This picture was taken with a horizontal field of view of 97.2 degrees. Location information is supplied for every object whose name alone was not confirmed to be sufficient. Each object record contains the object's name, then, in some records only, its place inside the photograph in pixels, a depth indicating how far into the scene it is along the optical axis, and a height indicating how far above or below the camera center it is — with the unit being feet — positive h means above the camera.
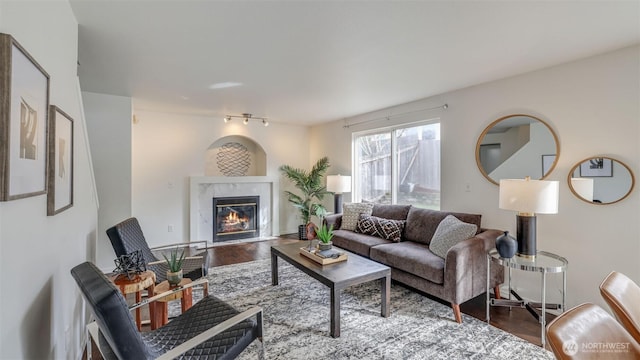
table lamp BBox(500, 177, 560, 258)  7.64 -0.58
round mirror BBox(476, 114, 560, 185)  9.27 +1.15
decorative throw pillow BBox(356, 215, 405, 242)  12.11 -2.07
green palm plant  18.79 -0.55
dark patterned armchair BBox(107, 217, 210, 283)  8.18 -2.11
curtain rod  12.12 +3.39
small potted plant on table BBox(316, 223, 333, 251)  9.42 -1.98
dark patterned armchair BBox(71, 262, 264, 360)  4.02 -2.74
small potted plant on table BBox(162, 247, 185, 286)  6.82 -2.24
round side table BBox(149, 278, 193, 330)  6.83 -3.09
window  13.30 +0.81
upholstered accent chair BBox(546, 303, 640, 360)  3.18 -1.88
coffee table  7.44 -2.69
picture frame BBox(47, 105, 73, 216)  4.60 +0.34
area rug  6.77 -4.07
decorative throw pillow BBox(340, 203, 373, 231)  14.15 -1.62
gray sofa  8.29 -2.60
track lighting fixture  17.28 +3.96
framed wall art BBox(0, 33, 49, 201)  3.09 +0.73
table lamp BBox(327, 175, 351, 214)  16.31 -0.30
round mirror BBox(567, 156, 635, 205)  7.73 +0.05
